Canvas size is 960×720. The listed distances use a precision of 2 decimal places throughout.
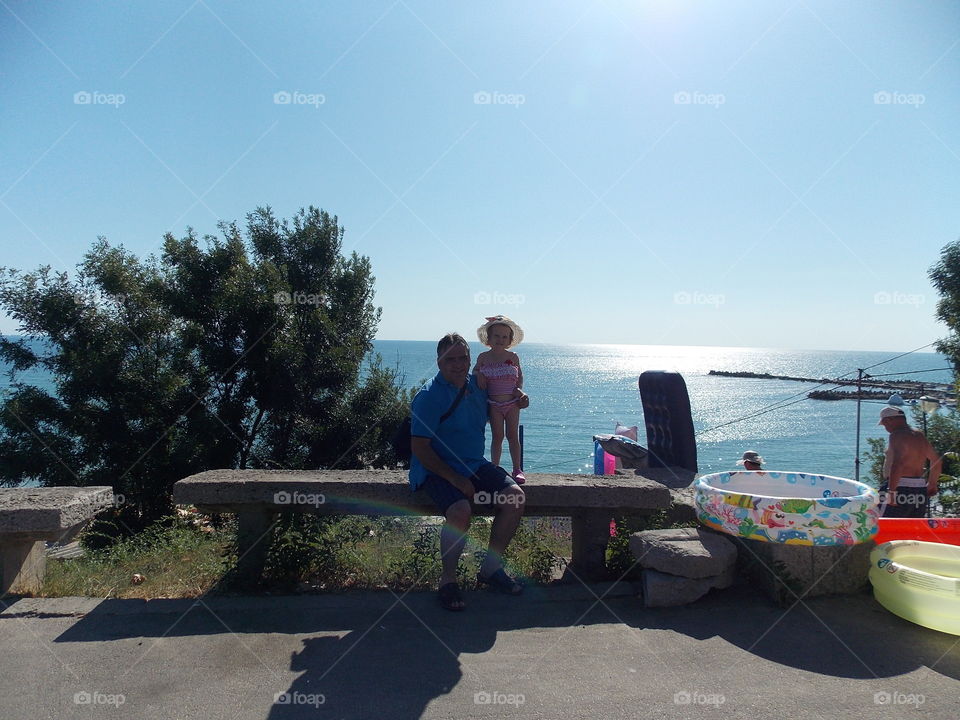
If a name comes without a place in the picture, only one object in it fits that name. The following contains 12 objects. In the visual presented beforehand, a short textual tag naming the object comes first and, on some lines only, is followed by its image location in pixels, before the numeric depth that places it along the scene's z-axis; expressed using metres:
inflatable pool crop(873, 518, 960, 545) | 5.11
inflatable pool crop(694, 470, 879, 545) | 4.29
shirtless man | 7.13
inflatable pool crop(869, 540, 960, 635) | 3.79
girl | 5.66
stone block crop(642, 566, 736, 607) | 4.38
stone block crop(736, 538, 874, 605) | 4.41
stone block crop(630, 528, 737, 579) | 4.40
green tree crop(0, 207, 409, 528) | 14.73
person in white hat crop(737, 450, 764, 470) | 7.02
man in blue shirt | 4.48
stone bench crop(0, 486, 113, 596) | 4.23
